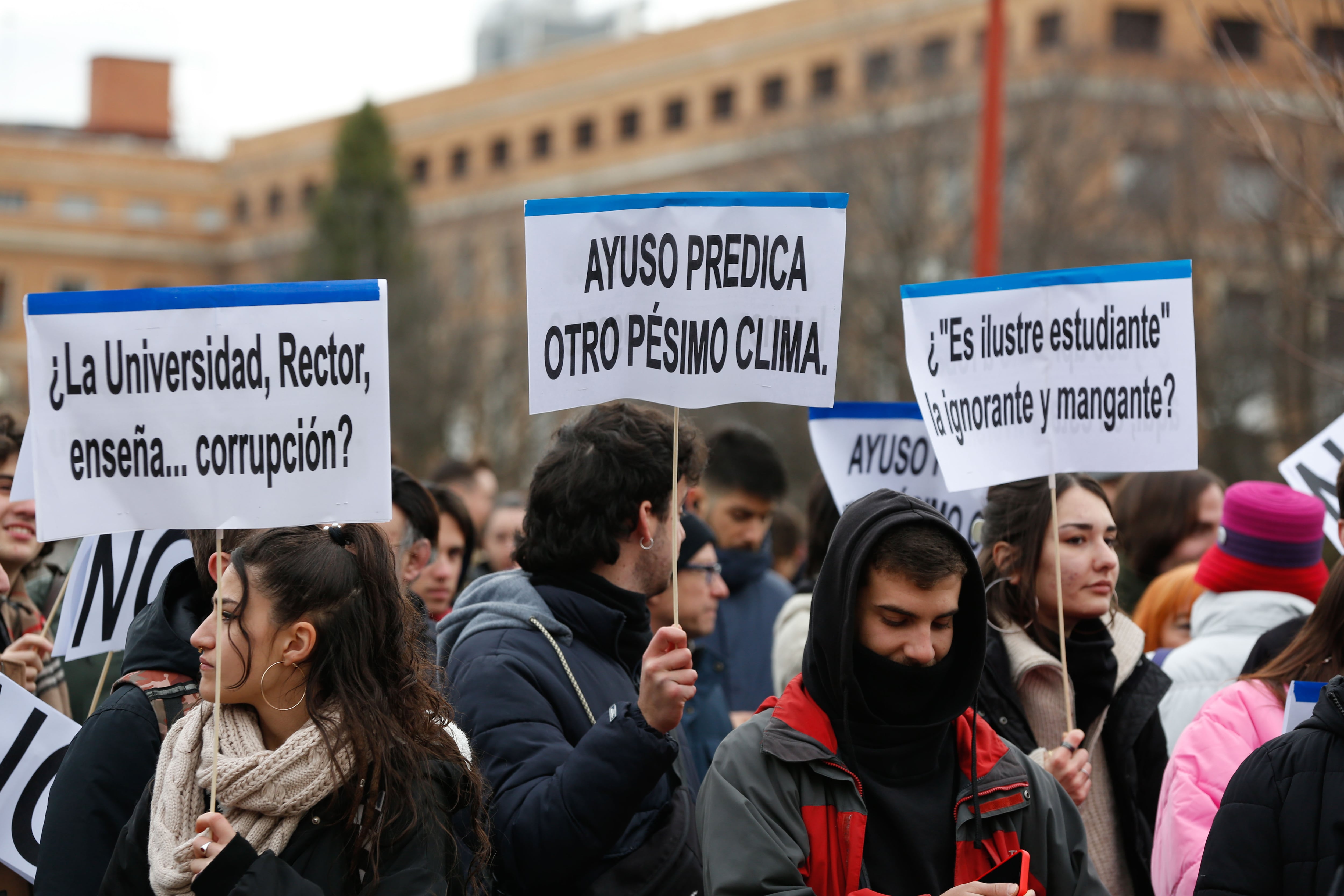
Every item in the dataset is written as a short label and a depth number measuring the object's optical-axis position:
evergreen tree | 35.06
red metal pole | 12.40
